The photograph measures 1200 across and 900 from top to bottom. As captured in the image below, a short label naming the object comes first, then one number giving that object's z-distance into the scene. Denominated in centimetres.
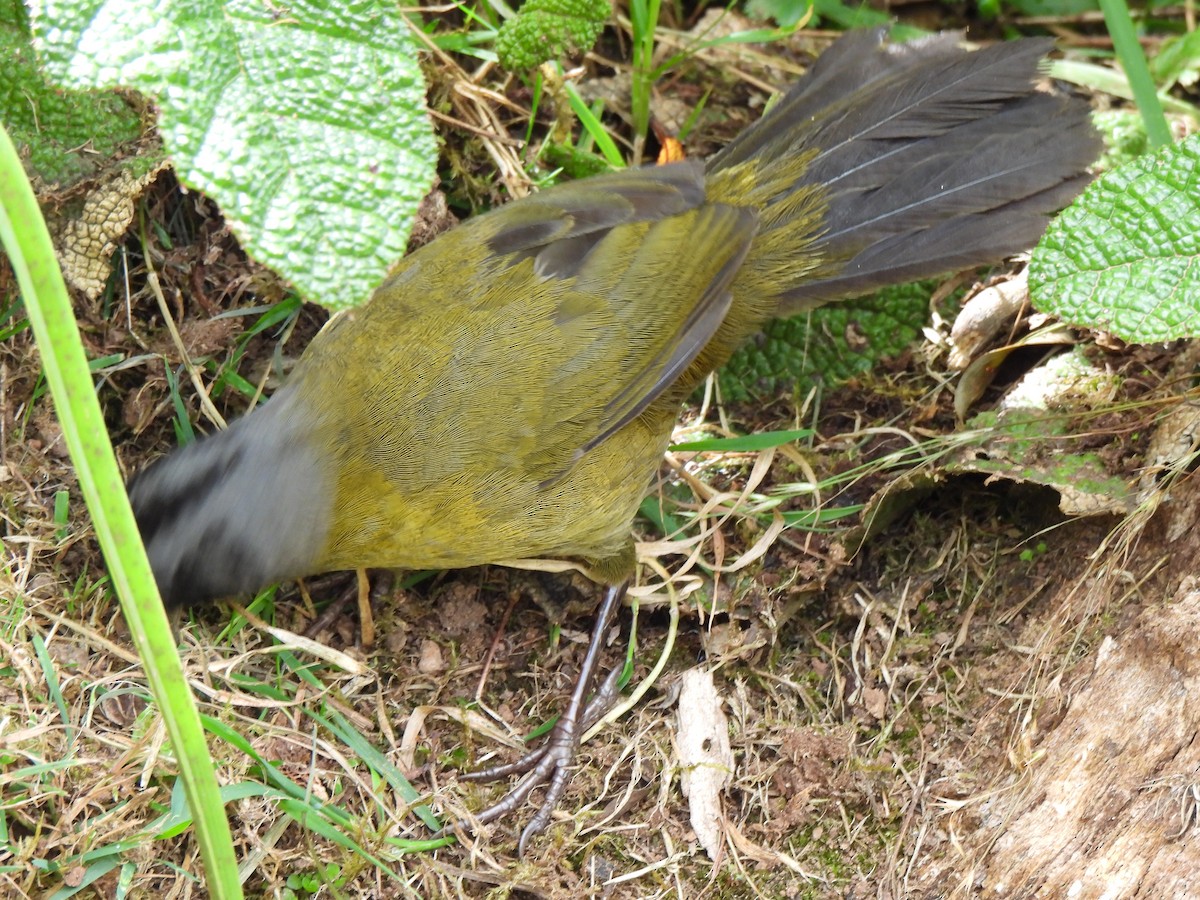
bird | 340
